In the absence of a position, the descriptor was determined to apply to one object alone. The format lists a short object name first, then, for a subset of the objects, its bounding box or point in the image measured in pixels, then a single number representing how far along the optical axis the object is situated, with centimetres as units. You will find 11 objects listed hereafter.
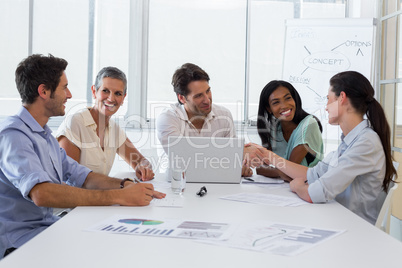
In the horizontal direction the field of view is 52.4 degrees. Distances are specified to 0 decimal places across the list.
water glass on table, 187
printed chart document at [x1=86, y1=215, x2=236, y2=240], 121
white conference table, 99
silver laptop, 205
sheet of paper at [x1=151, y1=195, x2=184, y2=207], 162
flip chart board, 365
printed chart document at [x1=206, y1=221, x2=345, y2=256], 110
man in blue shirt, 154
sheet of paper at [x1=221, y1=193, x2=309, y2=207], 169
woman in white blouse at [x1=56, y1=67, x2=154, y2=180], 245
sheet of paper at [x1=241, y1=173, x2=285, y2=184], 226
